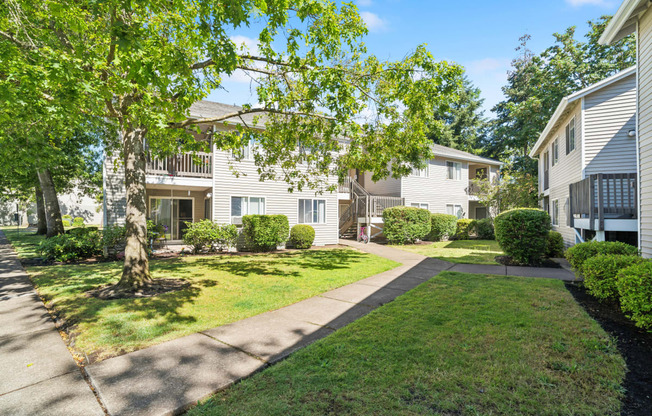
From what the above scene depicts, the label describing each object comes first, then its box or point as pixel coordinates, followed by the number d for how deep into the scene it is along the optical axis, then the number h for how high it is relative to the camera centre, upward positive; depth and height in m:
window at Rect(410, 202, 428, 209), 22.08 +0.55
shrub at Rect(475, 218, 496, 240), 21.59 -1.12
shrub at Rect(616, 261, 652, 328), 4.14 -1.10
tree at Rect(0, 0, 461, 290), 4.72 +2.79
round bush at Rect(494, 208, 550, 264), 9.67 -0.68
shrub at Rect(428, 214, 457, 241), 20.23 -0.85
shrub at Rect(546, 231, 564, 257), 11.68 -1.22
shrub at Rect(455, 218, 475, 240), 22.03 -1.07
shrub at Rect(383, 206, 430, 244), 17.81 -0.65
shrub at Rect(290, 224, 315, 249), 15.75 -1.11
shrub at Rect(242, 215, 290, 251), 14.19 -0.77
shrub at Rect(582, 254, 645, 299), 5.36 -1.05
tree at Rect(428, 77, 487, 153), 37.94 +10.67
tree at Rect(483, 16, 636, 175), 20.98 +9.52
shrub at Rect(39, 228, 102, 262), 10.74 -1.07
